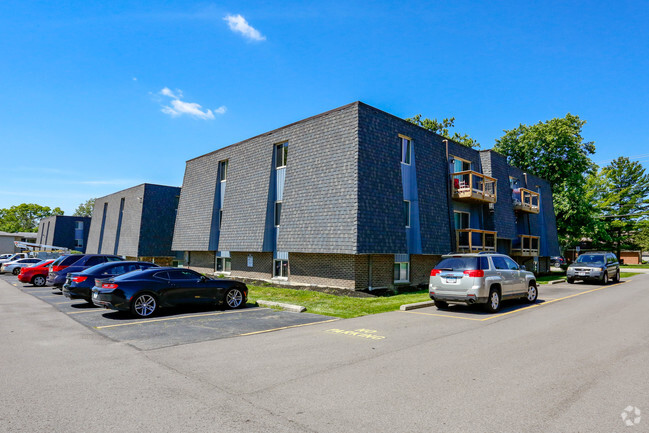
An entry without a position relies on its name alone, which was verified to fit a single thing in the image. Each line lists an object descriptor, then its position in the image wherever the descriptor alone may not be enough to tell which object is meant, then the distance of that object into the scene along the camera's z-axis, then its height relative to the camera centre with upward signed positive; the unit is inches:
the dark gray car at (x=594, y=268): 907.4 +25.6
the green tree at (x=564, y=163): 1513.3 +463.4
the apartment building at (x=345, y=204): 681.0 +148.3
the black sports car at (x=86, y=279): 510.9 -20.8
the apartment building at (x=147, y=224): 1320.1 +151.3
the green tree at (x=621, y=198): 2071.1 +496.6
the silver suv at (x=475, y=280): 456.8 -6.3
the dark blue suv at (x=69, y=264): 665.0 -1.3
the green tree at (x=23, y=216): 3900.1 +481.6
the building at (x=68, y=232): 2246.6 +190.1
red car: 841.5 -28.0
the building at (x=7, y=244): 2396.7 +113.3
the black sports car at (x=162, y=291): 432.1 -29.8
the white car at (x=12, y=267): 1199.4 -16.1
